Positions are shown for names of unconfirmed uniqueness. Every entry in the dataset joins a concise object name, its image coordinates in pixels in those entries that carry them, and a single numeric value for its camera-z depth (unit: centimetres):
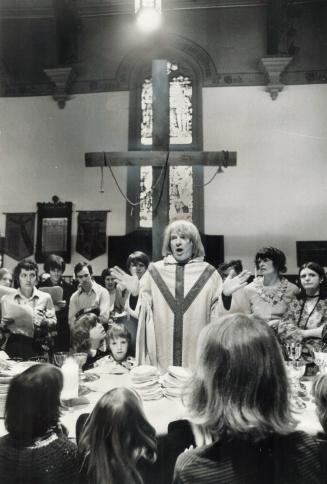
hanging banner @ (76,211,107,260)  756
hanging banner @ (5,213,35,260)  765
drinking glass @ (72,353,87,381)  221
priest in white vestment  319
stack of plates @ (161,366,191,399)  214
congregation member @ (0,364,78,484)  137
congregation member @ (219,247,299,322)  391
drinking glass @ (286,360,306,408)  215
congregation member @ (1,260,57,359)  336
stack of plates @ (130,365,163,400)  213
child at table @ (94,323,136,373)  275
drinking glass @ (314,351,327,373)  224
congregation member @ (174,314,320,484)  112
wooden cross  382
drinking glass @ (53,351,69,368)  215
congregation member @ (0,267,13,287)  461
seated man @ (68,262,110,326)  511
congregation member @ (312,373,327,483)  149
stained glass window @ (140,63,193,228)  780
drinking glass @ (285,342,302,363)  223
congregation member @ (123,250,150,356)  308
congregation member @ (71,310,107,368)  299
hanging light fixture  334
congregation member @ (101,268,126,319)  524
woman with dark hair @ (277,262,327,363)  310
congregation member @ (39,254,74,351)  489
